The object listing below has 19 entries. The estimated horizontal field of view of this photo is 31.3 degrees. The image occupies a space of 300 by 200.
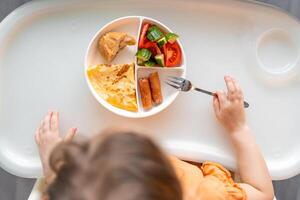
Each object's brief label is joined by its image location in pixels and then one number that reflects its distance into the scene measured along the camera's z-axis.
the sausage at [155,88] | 0.90
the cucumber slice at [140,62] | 0.90
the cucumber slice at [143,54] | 0.89
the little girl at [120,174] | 0.65
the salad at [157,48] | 0.89
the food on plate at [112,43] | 0.89
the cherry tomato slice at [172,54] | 0.90
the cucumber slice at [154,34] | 0.89
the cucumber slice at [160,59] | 0.90
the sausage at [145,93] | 0.90
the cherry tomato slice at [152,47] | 0.90
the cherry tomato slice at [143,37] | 0.90
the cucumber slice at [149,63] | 0.90
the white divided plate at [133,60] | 0.90
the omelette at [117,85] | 0.90
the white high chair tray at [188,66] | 0.93
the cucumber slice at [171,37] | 0.89
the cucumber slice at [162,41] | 0.89
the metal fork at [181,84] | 0.90
